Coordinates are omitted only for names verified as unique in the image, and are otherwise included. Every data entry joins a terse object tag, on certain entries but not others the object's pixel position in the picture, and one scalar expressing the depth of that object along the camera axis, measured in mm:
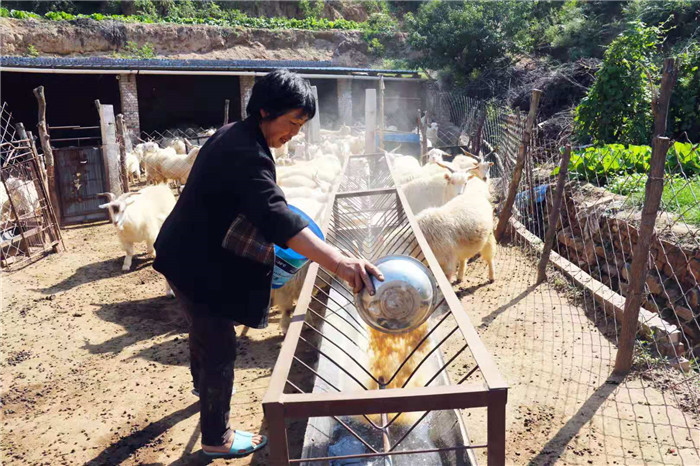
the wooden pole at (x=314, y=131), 17344
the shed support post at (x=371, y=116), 11638
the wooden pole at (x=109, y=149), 10281
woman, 2188
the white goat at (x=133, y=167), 13968
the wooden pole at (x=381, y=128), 12727
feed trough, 1801
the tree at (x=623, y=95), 9133
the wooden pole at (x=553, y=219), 5473
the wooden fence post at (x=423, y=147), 12280
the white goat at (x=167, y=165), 12680
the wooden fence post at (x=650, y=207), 3525
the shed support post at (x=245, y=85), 20531
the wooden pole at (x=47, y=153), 9188
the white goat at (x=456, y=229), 5688
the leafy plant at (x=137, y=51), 27664
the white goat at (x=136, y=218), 7277
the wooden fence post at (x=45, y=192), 8000
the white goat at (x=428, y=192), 7562
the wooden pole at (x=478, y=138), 12488
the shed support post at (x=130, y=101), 17703
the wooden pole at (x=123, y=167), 11117
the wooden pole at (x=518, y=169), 6781
